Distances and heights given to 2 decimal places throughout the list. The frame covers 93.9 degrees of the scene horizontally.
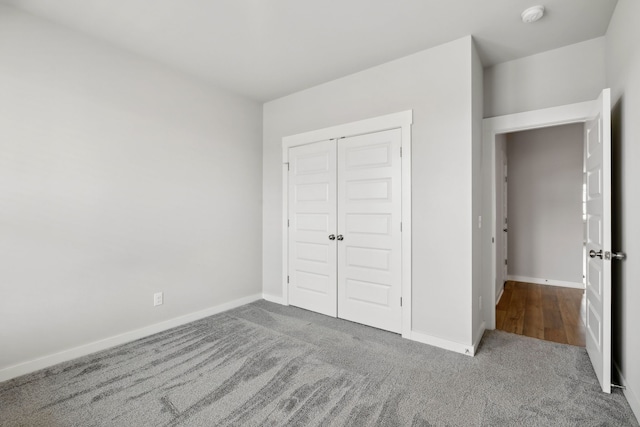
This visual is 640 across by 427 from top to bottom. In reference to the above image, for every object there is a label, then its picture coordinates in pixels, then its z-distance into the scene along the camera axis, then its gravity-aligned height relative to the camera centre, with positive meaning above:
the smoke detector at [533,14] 2.16 +1.49
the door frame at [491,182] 2.86 +0.35
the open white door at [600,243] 1.94 -0.19
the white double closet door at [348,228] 2.99 -0.14
